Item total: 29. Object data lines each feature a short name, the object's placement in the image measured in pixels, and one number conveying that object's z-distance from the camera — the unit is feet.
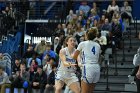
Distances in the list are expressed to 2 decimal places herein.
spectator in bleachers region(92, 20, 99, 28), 64.82
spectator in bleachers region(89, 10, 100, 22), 67.90
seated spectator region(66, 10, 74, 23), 71.67
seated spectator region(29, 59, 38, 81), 56.75
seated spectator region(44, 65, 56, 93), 53.16
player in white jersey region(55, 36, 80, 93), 36.58
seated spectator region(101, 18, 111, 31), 64.28
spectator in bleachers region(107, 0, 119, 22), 69.56
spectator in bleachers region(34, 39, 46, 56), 64.80
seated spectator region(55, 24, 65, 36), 66.54
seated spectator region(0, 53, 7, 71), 59.16
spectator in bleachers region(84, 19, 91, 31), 66.25
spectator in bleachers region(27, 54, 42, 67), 59.47
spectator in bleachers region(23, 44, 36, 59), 63.98
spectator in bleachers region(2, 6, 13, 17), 74.28
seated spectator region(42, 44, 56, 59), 60.03
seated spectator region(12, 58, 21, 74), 59.36
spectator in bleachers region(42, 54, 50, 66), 58.44
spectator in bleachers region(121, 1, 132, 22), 69.77
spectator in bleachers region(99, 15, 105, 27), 66.44
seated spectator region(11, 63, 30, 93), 55.42
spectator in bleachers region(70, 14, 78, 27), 67.11
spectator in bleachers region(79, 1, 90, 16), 75.09
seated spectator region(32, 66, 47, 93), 54.19
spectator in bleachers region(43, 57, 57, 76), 55.62
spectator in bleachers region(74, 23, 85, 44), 62.17
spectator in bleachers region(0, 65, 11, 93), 54.49
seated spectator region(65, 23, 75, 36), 64.28
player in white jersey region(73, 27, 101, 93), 32.76
